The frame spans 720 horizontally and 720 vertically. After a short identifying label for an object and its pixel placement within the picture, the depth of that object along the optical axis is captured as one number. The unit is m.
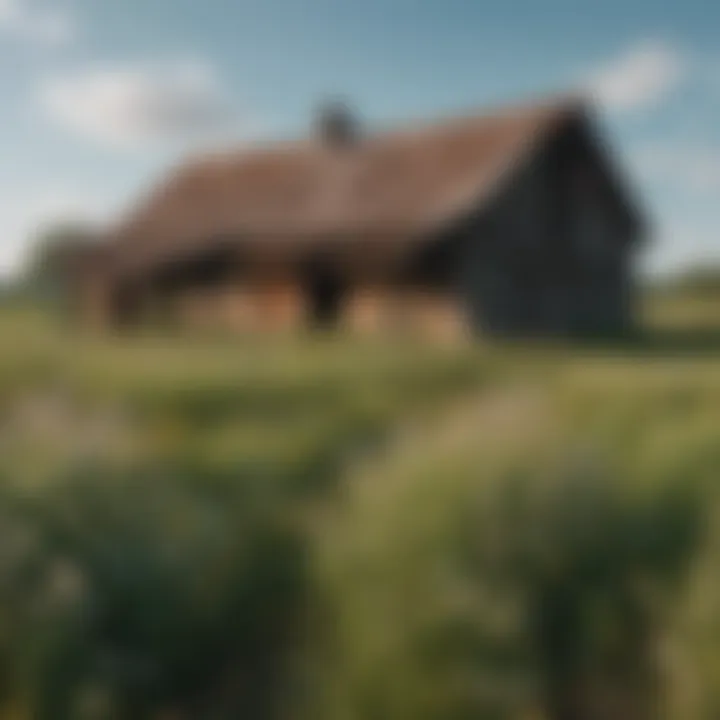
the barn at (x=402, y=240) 22.98
